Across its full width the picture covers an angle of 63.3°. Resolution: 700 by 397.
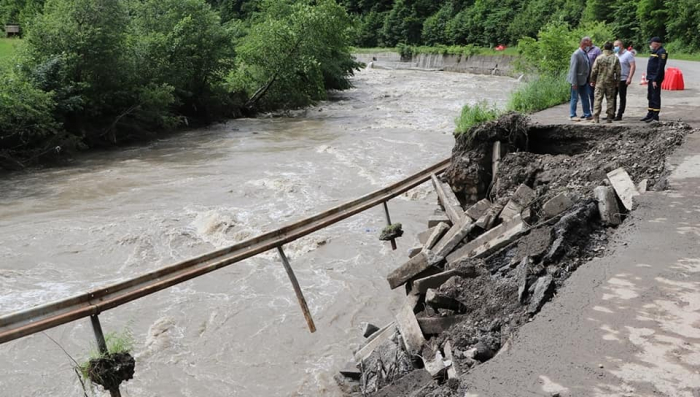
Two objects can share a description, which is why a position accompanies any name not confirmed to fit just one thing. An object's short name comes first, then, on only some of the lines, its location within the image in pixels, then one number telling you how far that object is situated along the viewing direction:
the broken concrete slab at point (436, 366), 4.62
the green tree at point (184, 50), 25.48
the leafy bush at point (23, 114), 18.38
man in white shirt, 10.80
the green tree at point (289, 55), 30.09
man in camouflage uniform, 10.25
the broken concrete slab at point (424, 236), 8.97
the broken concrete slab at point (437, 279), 6.30
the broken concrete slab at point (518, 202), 7.48
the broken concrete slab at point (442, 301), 5.92
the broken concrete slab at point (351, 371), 6.65
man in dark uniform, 10.34
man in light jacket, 10.97
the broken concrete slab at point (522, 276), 5.06
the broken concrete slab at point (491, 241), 6.52
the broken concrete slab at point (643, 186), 6.92
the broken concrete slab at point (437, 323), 5.60
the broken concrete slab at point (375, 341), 6.53
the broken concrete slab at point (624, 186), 6.57
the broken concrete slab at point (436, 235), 8.30
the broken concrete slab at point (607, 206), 6.25
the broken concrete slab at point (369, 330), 7.50
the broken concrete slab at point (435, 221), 9.63
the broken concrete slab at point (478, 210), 8.09
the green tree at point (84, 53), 21.16
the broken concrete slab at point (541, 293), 4.76
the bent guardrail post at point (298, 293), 7.56
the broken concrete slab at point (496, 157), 9.75
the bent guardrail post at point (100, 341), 5.55
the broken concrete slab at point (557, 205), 6.66
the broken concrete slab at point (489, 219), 7.65
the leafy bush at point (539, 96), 12.80
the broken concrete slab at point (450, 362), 4.36
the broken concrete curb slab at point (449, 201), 8.99
